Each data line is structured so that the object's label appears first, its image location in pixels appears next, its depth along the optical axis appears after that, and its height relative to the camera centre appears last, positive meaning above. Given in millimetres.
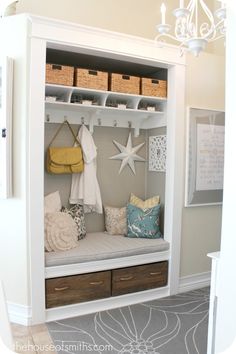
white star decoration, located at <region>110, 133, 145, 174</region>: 3205 +83
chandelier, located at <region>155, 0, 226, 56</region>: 1529 +795
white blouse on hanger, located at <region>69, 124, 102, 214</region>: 2908 -175
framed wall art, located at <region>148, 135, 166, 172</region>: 3082 +110
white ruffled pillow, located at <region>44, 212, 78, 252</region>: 2489 -624
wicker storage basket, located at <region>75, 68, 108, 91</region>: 2529 +733
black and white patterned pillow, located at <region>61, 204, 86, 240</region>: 2824 -541
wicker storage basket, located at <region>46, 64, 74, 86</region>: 2422 +730
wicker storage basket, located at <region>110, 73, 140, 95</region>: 2688 +739
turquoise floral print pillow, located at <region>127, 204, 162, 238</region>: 2924 -602
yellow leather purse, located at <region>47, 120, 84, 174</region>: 2719 +11
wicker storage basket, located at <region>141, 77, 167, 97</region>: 2807 +740
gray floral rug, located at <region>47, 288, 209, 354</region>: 2041 -1299
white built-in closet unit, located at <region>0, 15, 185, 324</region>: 2246 +88
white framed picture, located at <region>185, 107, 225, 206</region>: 2900 +75
